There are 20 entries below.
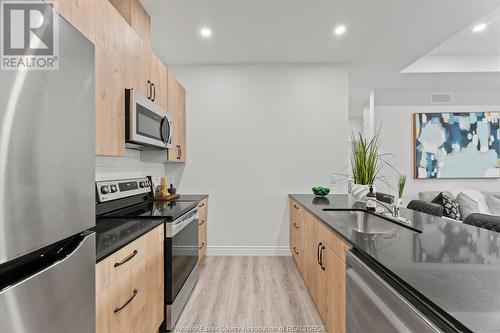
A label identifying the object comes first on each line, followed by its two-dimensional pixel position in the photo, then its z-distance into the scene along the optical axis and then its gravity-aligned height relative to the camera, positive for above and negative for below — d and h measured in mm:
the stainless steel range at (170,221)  1812 -455
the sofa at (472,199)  3801 -547
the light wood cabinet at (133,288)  1090 -642
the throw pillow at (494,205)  3961 -633
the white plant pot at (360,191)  2646 -275
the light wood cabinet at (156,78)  2320 +843
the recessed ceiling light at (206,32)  2738 +1481
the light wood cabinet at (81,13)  1201 +786
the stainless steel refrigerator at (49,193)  603 -79
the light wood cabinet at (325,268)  1388 -719
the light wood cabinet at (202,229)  2987 -808
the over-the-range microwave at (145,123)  1814 +357
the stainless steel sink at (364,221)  1773 -430
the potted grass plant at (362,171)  2674 -64
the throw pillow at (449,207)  3692 -631
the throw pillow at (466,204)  3766 -592
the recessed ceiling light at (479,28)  2848 +1602
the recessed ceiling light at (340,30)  2691 +1486
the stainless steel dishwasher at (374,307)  728 -496
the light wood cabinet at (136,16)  2100 +1317
